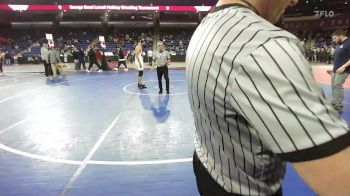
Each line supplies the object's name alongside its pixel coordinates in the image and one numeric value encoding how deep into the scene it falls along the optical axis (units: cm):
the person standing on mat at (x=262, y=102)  69
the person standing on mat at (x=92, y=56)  2026
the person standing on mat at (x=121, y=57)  2178
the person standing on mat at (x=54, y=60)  1759
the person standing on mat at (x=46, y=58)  1812
